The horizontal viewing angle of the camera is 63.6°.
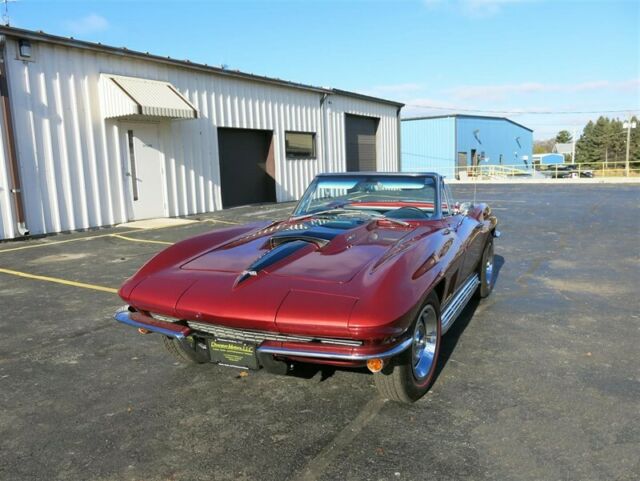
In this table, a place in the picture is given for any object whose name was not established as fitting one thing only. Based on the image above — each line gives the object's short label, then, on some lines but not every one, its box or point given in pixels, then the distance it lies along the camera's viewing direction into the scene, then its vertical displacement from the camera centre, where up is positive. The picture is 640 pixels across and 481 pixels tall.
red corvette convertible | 2.61 -0.67
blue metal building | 47.00 +2.53
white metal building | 10.05 +1.06
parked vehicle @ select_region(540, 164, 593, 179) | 39.75 -0.87
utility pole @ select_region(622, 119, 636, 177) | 46.09 +3.37
